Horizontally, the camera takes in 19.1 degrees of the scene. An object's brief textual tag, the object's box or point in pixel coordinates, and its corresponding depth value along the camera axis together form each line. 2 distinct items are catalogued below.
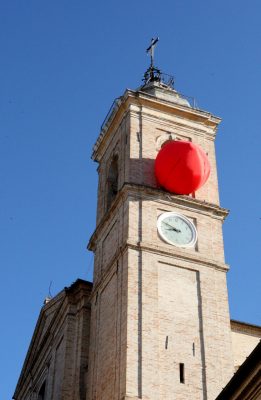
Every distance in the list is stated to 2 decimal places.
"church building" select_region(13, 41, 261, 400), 21.95
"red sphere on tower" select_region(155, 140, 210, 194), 25.36
